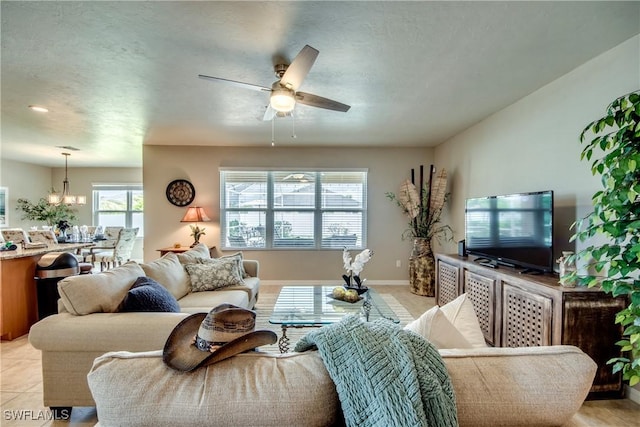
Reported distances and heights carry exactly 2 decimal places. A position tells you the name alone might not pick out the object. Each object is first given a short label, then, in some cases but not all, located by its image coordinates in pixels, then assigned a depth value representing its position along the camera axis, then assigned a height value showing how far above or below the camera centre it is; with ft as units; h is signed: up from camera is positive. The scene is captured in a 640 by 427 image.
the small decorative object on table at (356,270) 9.53 -1.93
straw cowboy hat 2.72 -1.26
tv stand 6.54 -2.46
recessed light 11.02 +3.72
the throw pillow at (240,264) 11.38 -2.09
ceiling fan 6.26 +2.96
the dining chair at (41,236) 15.16 -1.45
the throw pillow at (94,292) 5.91 -1.73
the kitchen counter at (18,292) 9.67 -2.83
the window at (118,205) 26.18 +0.30
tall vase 15.05 -2.86
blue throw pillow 6.23 -1.93
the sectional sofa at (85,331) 5.60 -2.30
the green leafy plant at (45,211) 23.53 -0.28
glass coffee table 7.77 -2.82
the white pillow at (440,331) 3.47 -1.40
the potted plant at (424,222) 15.01 -0.54
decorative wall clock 16.97 +0.98
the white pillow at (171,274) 8.52 -1.94
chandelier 20.18 +0.61
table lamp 16.11 -0.41
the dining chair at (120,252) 19.11 -2.80
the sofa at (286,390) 2.45 -1.53
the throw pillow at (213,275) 10.07 -2.24
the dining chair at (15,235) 13.60 -1.27
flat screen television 8.01 -0.50
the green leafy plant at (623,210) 4.78 +0.08
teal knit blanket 2.35 -1.37
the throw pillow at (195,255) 10.66 -1.70
